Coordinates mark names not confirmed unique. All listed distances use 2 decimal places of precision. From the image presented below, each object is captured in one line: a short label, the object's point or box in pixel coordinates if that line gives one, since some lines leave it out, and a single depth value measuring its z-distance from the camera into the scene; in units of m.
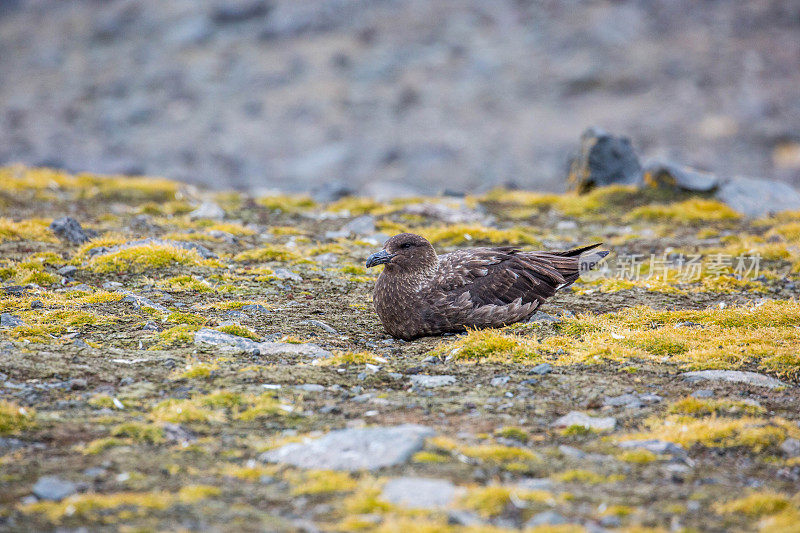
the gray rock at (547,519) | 9.63
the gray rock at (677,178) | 38.00
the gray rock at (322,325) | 18.70
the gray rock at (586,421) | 12.97
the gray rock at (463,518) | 9.62
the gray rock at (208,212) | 33.78
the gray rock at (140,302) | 19.53
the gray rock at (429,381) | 15.07
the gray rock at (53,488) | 10.07
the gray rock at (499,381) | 15.14
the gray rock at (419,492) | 10.05
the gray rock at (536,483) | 10.70
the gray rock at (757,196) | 36.19
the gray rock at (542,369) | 15.70
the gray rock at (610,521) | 9.71
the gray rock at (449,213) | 34.69
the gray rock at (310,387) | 14.52
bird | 18.44
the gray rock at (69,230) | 27.06
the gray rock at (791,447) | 11.99
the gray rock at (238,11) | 99.94
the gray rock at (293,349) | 16.55
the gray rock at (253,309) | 19.94
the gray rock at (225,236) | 29.14
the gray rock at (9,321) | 17.00
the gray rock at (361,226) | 31.95
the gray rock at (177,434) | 12.10
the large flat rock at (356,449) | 11.24
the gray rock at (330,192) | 40.47
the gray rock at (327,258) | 26.74
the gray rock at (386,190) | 52.12
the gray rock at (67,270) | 22.81
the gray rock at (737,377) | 15.06
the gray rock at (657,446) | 12.01
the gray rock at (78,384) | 13.95
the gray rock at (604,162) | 40.28
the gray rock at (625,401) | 13.95
